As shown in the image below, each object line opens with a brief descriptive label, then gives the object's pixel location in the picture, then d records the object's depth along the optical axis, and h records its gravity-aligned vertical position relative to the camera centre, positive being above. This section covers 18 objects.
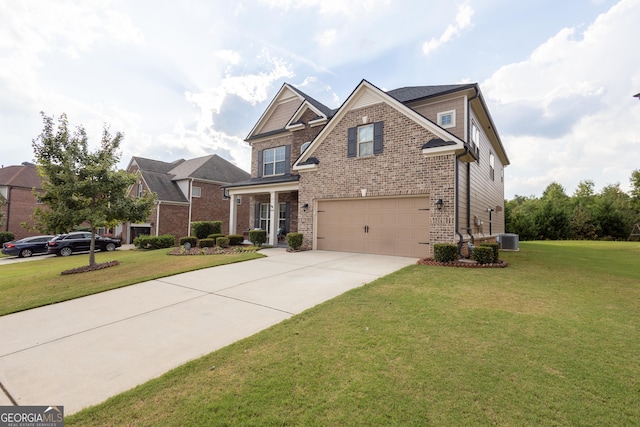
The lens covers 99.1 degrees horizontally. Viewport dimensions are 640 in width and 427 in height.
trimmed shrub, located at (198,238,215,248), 14.68 -1.13
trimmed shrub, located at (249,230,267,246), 14.40 -0.73
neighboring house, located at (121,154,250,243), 24.36 +2.44
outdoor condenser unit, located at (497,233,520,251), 14.33 -0.82
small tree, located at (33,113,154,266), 9.85 +1.48
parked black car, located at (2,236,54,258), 18.96 -1.95
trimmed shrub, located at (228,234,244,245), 14.77 -0.91
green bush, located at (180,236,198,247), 15.21 -1.08
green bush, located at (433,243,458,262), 8.95 -0.88
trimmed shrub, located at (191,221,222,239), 16.55 -0.43
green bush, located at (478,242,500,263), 8.65 -0.74
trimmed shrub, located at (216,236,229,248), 14.23 -1.04
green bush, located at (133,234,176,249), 19.80 -1.51
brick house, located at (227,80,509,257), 10.16 +2.15
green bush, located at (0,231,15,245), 25.45 -1.61
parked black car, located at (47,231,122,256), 18.44 -1.68
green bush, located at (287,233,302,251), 12.79 -0.79
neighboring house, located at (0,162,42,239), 27.44 +2.18
